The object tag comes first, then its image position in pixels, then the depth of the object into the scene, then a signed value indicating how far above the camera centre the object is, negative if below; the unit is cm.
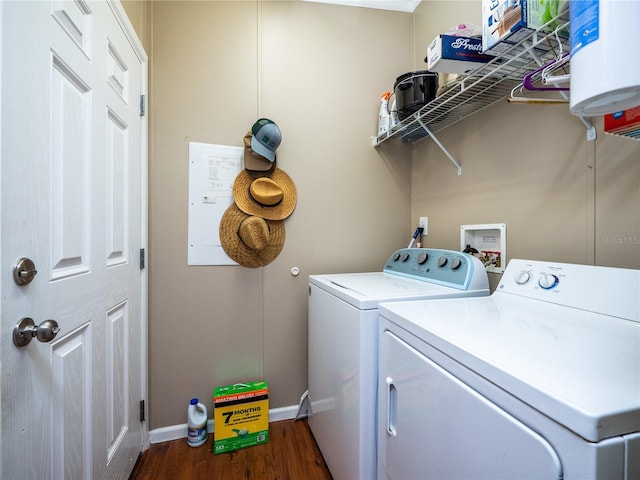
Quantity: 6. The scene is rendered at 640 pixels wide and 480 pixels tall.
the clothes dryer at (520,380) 42 -26
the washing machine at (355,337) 104 -43
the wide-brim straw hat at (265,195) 171 +24
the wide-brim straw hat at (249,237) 165 -1
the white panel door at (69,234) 66 +0
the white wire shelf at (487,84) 87 +64
